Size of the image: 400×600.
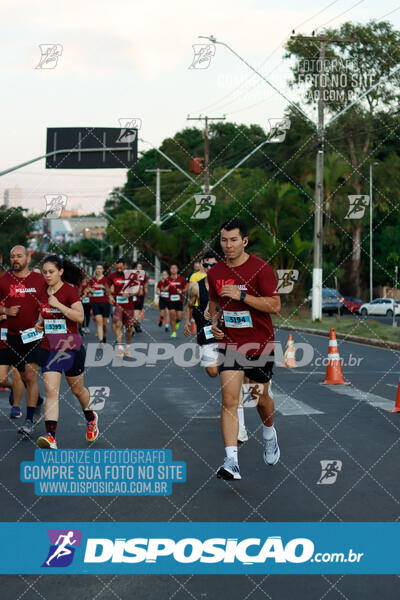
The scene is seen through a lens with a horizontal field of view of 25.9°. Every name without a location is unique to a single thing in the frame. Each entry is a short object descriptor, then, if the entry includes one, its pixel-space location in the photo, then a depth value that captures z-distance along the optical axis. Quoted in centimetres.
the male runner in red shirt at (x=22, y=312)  891
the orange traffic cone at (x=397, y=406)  989
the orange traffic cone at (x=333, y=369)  1282
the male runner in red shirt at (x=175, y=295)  2298
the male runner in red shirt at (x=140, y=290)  2025
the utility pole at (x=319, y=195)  2789
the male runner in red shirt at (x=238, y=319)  654
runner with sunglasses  823
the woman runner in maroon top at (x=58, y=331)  772
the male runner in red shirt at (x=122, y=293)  1862
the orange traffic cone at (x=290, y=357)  1559
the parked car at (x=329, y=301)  4509
